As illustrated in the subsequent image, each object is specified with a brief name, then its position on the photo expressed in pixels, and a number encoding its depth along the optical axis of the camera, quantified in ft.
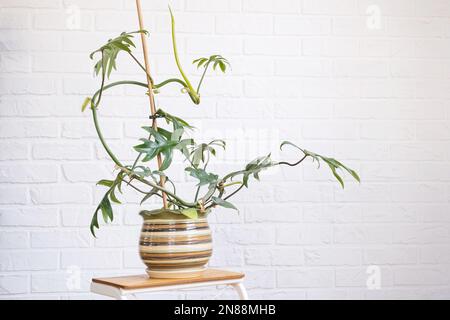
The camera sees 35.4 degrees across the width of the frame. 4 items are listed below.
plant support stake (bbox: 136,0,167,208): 6.52
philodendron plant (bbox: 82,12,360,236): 6.07
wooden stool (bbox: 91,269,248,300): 5.90
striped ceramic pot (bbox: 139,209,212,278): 6.10
